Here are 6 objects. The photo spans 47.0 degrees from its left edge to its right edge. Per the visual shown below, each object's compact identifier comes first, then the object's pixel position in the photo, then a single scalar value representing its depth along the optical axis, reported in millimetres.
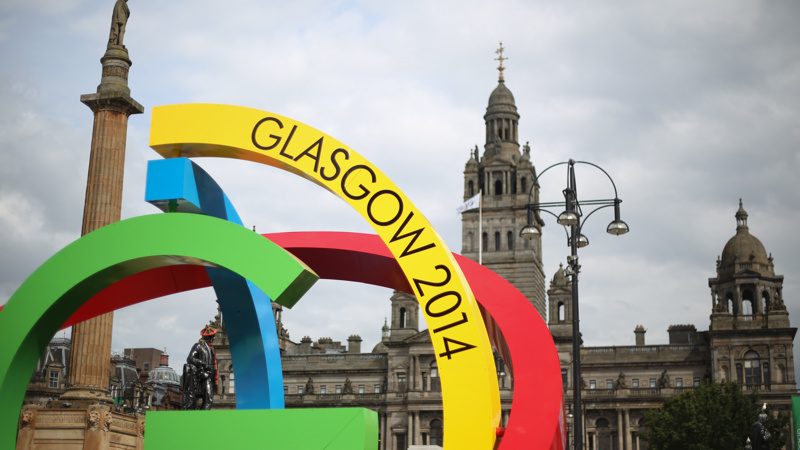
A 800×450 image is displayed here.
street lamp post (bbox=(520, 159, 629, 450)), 21109
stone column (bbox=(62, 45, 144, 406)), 33594
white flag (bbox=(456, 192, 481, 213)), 76775
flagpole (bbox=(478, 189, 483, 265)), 82156
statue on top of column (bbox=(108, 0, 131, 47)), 36125
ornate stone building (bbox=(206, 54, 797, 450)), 77250
